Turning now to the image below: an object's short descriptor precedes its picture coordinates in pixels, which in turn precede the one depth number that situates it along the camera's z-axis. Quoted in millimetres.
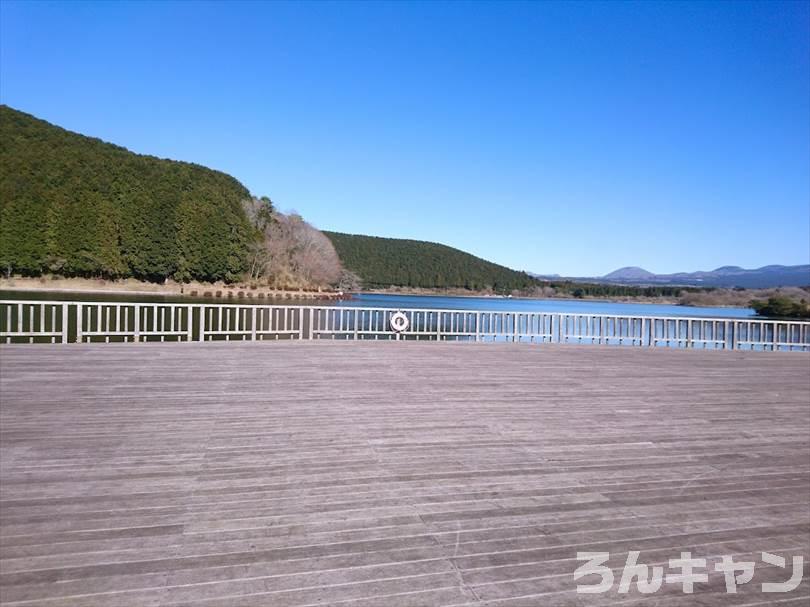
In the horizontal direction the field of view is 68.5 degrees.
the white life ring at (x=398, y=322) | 11938
